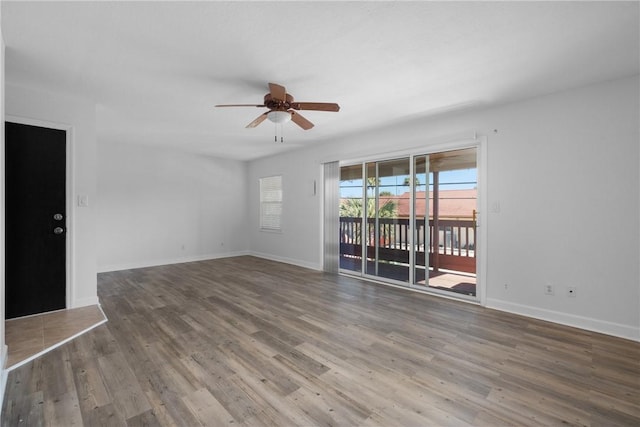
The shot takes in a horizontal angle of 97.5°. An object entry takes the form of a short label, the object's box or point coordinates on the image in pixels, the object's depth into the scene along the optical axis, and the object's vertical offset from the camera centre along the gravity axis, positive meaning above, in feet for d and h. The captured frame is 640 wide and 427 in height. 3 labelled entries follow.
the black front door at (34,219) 9.80 -0.28
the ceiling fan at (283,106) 8.67 +3.45
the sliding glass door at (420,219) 12.72 -0.35
